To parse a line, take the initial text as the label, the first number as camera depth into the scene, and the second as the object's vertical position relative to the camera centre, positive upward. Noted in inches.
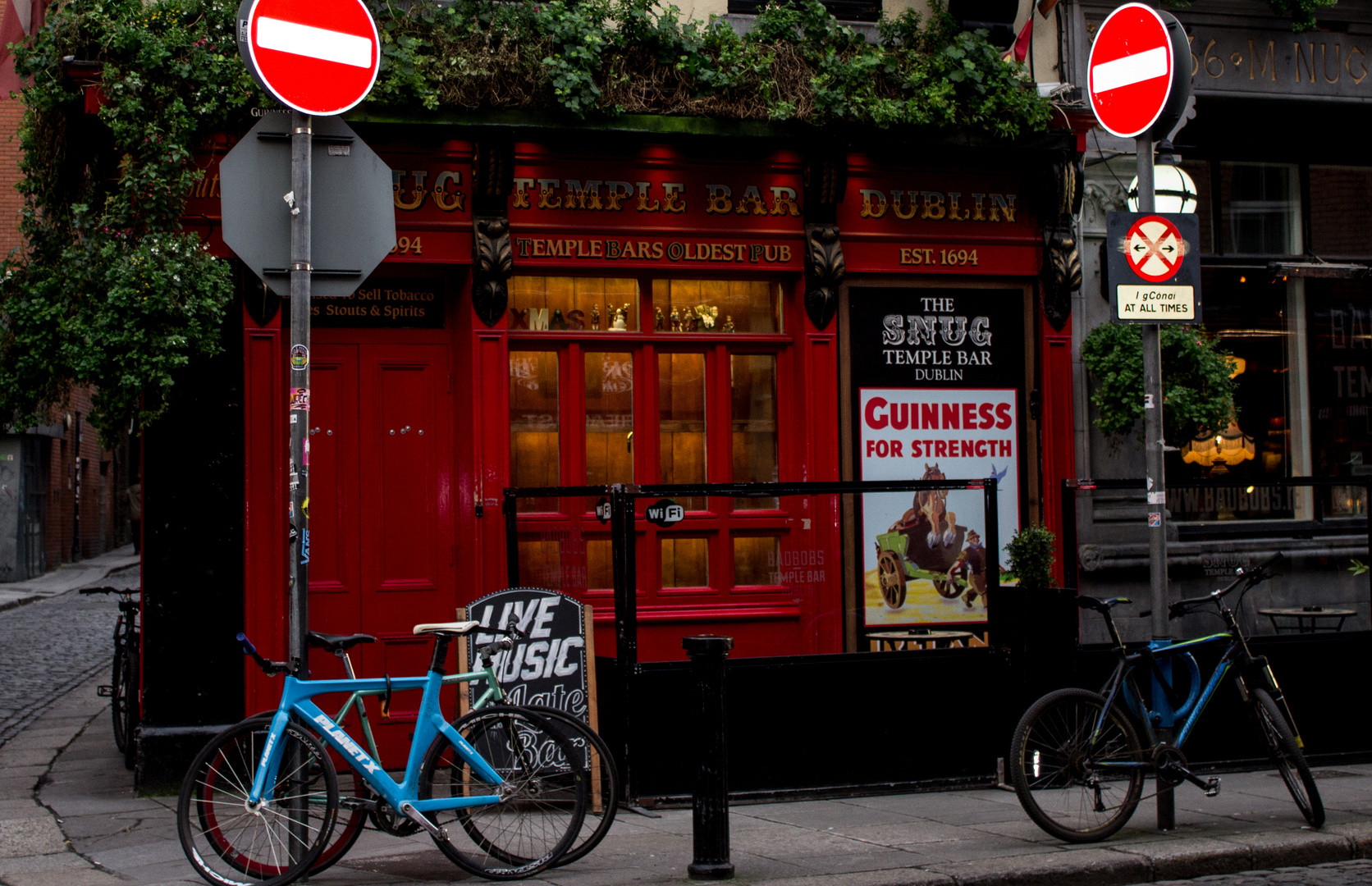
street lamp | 413.4 +95.0
